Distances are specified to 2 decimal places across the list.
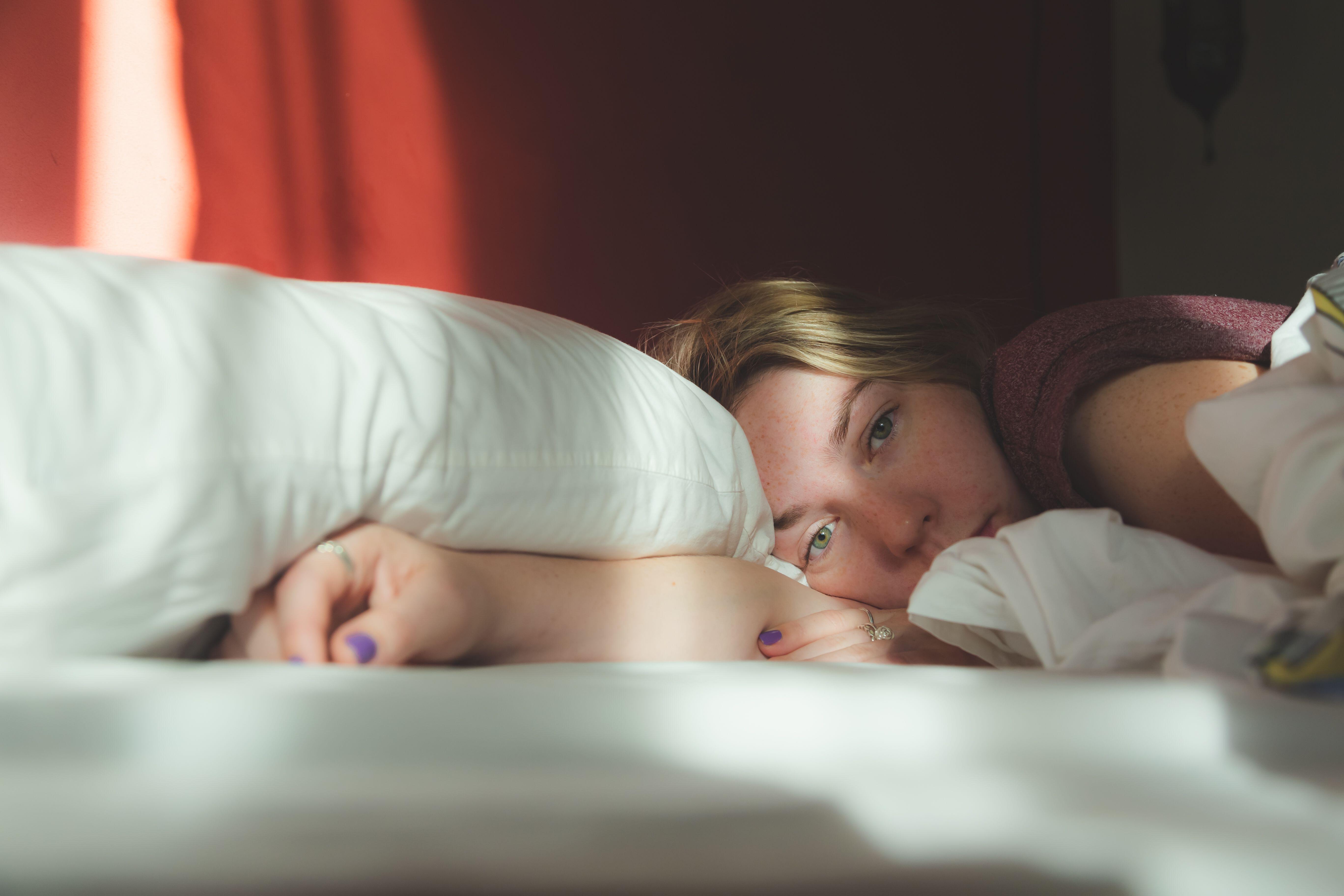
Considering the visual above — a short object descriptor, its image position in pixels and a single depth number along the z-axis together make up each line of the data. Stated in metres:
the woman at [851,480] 0.50
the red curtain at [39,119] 0.77
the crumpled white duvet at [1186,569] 0.40
